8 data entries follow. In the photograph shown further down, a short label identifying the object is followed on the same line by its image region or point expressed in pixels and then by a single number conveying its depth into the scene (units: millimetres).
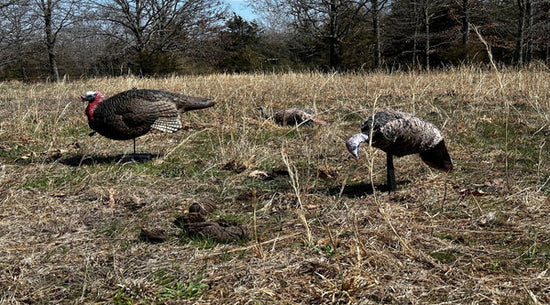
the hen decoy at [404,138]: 3195
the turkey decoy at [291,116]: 6476
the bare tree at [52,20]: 19500
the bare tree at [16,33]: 18719
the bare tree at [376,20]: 16891
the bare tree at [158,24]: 20453
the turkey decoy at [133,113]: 4520
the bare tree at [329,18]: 17172
